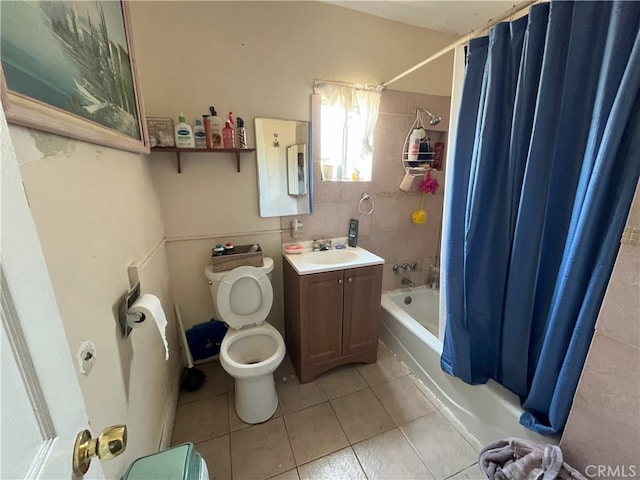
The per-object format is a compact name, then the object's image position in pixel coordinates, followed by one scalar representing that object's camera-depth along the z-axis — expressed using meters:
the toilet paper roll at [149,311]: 0.96
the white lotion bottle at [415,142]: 1.85
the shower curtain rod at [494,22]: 0.99
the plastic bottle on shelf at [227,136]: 1.61
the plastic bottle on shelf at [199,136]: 1.58
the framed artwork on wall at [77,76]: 0.53
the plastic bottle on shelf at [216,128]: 1.59
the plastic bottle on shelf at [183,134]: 1.51
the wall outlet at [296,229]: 1.96
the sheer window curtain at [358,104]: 1.85
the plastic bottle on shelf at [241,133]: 1.64
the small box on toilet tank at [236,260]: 1.66
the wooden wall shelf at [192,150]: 1.51
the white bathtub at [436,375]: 1.27
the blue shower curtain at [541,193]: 0.84
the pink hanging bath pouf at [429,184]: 2.22
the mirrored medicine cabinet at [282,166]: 1.79
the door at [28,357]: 0.33
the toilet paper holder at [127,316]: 0.94
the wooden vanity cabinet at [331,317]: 1.67
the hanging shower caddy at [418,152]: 1.86
